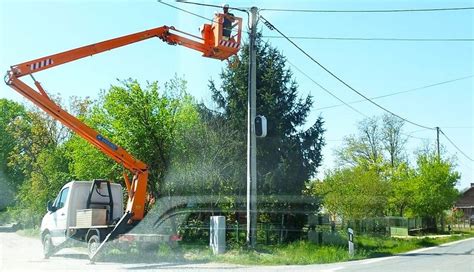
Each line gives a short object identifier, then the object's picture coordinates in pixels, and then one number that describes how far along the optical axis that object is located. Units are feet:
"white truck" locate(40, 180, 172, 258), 54.03
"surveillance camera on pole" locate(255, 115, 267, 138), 58.49
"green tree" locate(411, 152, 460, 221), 132.87
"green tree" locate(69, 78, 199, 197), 76.07
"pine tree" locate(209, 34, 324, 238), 70.69
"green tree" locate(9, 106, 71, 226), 114.62
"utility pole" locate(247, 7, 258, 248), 60.70
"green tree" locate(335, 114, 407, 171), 187.07
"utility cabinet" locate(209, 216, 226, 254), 60.13
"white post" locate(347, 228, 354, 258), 60.94
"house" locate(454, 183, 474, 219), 274.98
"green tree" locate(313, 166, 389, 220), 92.87
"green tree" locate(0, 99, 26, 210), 181.27
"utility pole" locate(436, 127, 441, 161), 149.67
